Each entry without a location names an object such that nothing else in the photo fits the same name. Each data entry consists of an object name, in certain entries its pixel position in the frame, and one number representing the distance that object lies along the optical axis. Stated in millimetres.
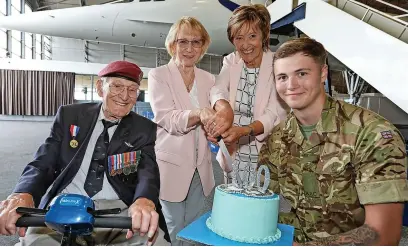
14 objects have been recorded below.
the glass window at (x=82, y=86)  15981
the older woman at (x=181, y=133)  1687
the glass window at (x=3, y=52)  12527
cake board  769
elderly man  1257
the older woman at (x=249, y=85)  1536
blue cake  803
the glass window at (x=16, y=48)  13555
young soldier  931
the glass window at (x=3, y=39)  12641
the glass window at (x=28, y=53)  15123
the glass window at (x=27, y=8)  15841
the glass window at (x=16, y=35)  13545
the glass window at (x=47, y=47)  16541
